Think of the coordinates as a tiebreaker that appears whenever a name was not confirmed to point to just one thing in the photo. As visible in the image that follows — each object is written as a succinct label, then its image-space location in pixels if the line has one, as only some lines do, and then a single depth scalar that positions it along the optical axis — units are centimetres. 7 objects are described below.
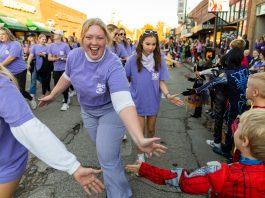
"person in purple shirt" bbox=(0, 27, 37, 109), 429
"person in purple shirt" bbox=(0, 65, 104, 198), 106
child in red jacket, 114
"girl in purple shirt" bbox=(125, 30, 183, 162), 262
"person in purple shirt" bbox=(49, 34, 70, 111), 512
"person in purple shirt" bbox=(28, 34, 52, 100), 568
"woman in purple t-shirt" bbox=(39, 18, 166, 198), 175
